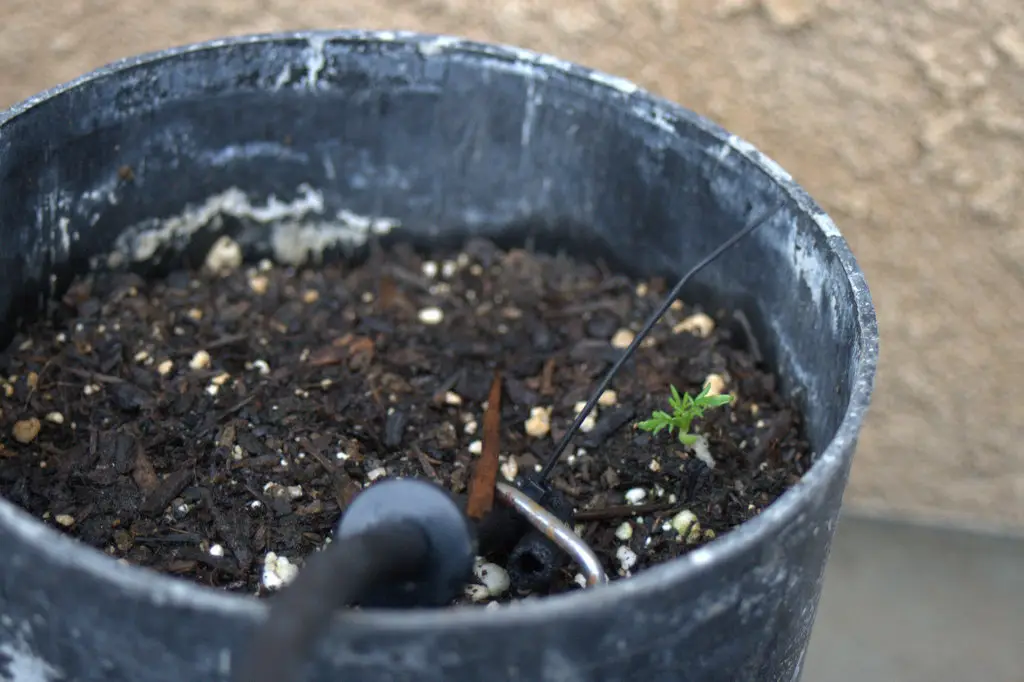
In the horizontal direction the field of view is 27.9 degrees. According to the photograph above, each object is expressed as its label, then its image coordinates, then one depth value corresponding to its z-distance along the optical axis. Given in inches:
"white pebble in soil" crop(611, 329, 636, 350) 17.1
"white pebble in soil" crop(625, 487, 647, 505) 15.4
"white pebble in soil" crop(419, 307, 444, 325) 17.5
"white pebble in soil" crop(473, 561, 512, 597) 14.6
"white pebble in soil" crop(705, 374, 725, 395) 16.4
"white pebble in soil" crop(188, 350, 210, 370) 16.5
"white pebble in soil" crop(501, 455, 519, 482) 15.7
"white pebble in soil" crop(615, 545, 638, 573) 14.8
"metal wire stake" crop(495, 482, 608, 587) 13.9
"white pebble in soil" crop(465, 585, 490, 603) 14.5
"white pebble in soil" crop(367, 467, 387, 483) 15.5
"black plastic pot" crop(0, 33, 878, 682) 11.9
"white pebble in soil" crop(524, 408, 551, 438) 16.2
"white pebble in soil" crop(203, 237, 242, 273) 17.8
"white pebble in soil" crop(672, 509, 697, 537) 15.0
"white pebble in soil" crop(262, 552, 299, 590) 14.5
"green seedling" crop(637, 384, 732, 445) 15.4
